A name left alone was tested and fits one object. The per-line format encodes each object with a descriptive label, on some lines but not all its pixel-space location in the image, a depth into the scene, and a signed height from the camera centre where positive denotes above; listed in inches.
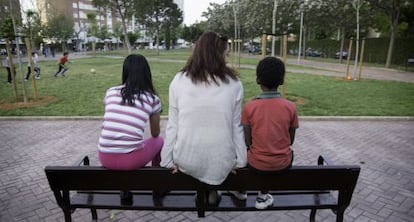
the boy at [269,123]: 99.1 -24.3
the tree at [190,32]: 3550.7 +147.5
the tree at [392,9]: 950.4 +106.9
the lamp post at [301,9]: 1263.0 +140.1
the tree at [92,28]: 2921.3 +155.1
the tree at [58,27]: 2159.2 +118.7
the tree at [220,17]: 1998.0 +182.2
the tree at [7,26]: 1128.3 +67.3
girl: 103.2 -23.2
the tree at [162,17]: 2332.4 +213.8
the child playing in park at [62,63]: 717.9 -41.0
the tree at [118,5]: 1556.3 +198.2
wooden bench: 102.3 -45.6
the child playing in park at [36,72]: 694.0 -60.0
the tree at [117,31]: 3348.9 +147.1
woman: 92.4 -20.1
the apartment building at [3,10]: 1360.7 +154.1
